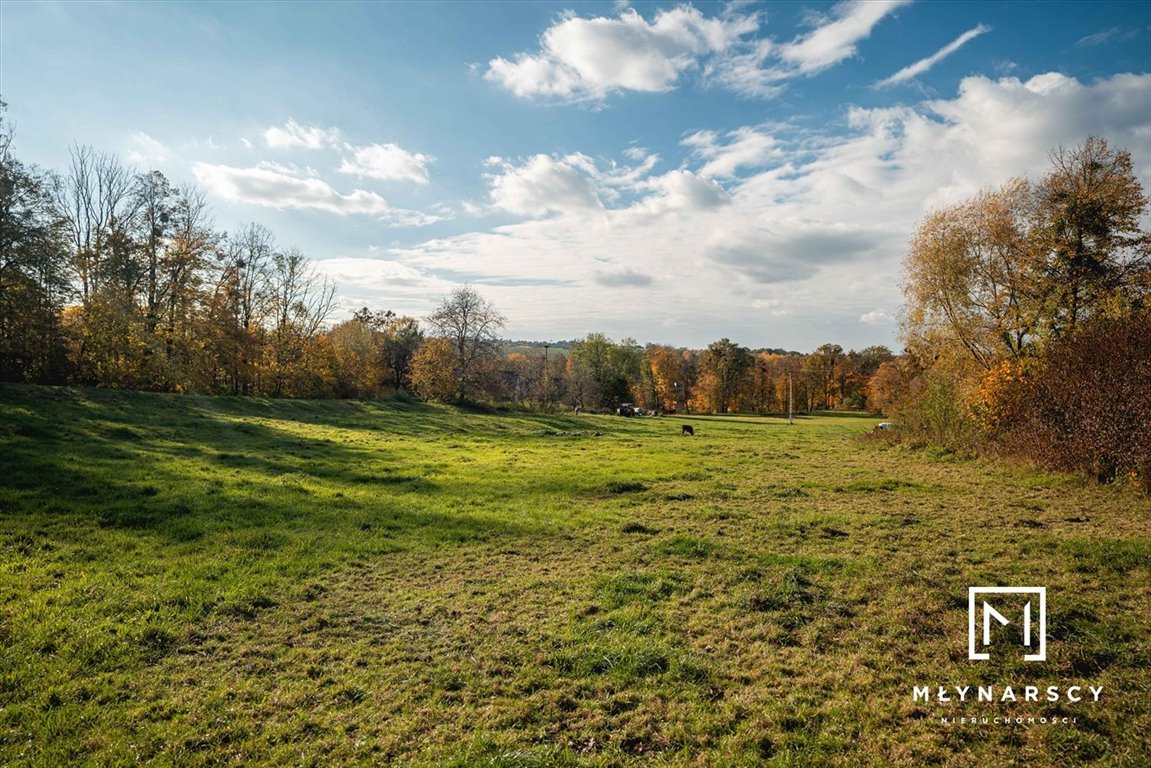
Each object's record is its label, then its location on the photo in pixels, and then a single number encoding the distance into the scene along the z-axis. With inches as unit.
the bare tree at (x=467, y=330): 2028.8
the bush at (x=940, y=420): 898.1
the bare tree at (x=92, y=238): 1177.4
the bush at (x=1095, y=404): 554.6
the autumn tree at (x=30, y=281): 823.1
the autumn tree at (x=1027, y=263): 798.5
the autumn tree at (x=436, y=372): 1953.7
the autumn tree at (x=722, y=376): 3415.4
